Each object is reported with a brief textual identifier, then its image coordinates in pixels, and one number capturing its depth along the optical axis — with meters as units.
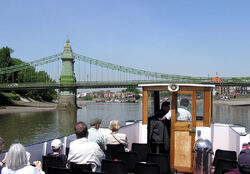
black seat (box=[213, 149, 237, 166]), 4.34
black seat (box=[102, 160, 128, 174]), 3.44
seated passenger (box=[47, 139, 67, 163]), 3.78
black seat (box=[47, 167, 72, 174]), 3.13
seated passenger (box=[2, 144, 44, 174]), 2.59
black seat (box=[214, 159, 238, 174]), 3.49
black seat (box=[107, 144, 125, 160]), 4.43
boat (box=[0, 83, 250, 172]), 4.99
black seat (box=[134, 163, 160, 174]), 3.32
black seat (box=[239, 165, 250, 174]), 2.26
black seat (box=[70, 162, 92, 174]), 3.38
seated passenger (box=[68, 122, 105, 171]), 3.39
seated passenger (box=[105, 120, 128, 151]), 4.54
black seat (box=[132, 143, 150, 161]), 4.72
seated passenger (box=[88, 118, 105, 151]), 4.28
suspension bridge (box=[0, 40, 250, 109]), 51.53
